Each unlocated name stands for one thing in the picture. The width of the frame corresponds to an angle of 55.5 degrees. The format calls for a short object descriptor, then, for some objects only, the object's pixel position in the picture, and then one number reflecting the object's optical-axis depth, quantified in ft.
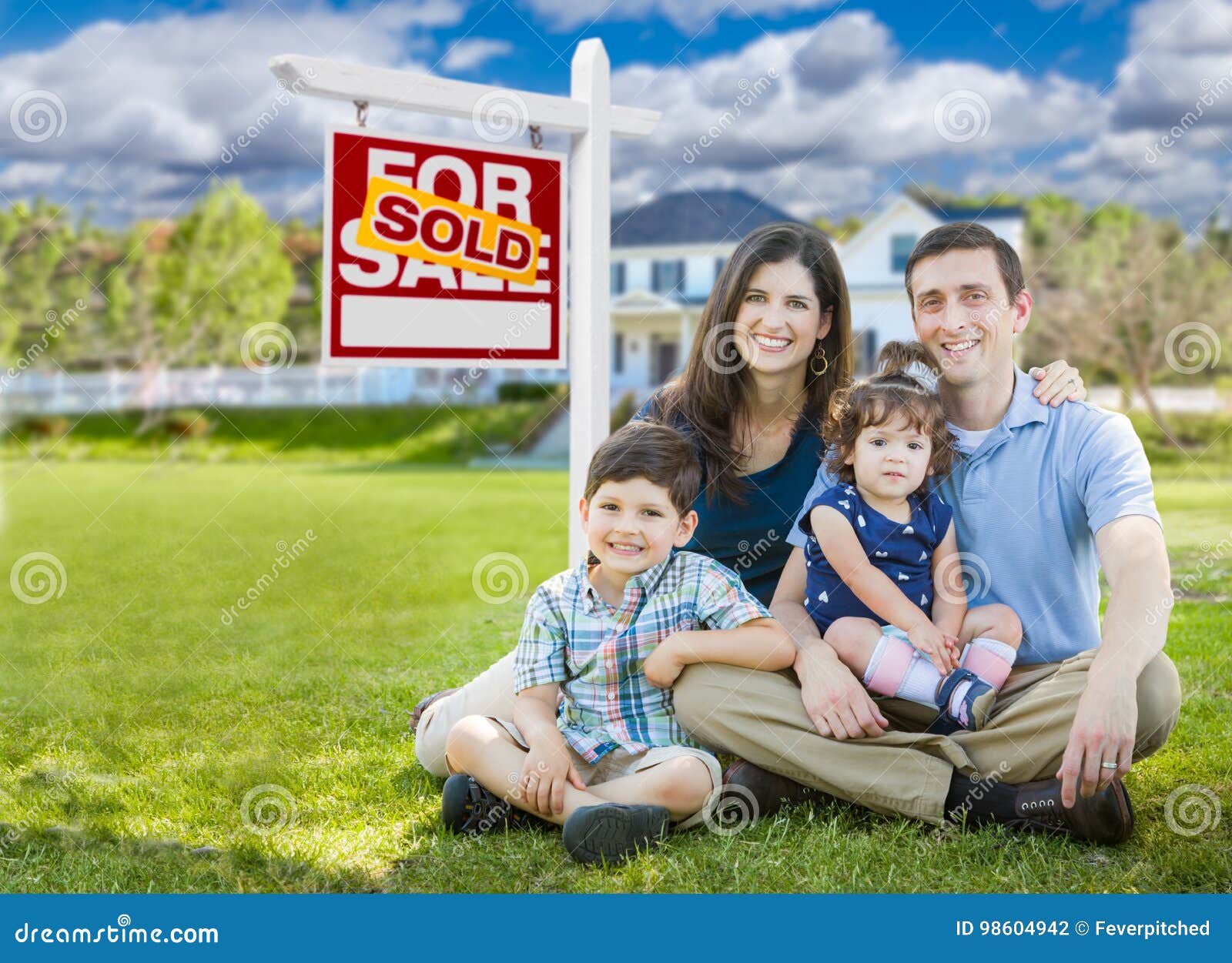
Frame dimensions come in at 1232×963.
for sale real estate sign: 11.25
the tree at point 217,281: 81.97
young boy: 8.53
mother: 9.95
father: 8.09
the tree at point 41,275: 77.92
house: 70.23
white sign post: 12.21
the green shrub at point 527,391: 71.72
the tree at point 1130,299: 61.87
